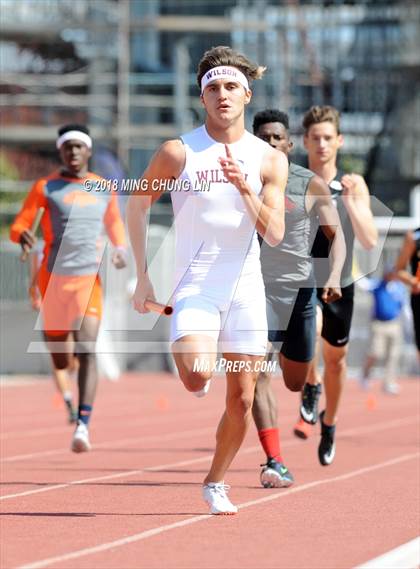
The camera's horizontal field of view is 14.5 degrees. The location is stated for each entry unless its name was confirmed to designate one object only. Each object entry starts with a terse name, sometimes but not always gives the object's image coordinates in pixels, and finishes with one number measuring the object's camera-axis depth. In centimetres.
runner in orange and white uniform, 1302
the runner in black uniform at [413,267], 1369
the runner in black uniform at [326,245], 1134
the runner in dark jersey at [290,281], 1047
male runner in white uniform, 823
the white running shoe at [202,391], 827
